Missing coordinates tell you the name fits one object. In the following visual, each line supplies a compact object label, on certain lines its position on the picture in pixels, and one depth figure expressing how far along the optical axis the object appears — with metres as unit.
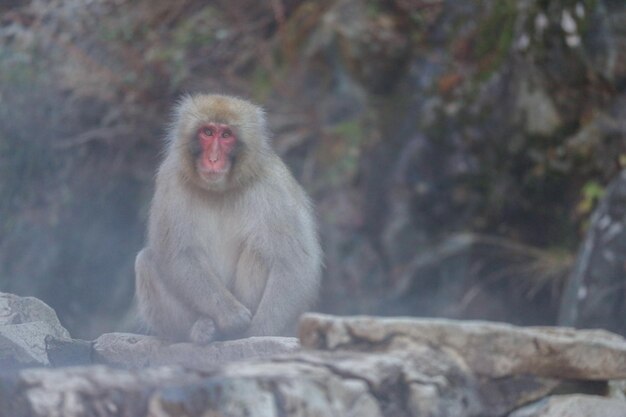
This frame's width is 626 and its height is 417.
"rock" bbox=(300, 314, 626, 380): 6.54
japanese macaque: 10.01
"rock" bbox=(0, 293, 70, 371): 7.70
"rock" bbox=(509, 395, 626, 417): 6.62
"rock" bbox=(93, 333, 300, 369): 8.52
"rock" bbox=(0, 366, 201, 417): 5.41
